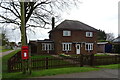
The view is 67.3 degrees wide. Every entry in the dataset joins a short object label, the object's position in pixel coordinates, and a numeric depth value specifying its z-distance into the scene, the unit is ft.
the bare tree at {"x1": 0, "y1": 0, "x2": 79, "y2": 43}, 45.84
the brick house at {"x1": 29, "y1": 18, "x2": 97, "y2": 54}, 60.86
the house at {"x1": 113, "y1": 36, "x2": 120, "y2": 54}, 70.13
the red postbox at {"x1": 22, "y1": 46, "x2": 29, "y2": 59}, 17.37
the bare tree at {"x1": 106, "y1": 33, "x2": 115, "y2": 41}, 178.60
